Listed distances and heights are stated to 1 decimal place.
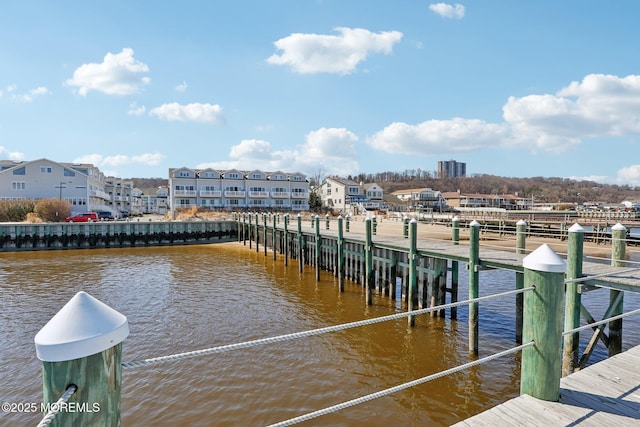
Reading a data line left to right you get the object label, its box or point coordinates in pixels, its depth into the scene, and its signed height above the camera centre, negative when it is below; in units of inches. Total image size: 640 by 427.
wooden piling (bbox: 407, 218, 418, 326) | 486.9 -96.5
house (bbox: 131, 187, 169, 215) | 3978.8 -38.6
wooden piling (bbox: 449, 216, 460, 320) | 479.2 -98.3
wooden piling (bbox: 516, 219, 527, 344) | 394.3 -91.0
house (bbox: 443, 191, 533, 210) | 4192.9 -37.1
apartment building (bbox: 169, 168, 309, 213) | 2604.8 +66.3
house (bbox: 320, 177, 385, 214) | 3181.6 +34.7
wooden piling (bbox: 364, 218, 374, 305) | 569.3 -103.0
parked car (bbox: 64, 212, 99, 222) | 1676.9 -95.7
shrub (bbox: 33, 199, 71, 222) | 1727.4 -60.8
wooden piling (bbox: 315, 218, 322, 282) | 744.3 -111.5
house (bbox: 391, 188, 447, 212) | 3889.3 -3.5
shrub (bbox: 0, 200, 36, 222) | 1871.3 -71.2
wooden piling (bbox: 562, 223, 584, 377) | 283.0 -82.0
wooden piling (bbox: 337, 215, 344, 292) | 649.6 -109.1
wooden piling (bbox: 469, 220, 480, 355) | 383.6 -86.0
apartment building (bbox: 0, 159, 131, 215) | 2198.6 +98.1
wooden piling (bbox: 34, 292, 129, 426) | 68.2 -32.0
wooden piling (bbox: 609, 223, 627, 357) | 303.1 -81.5
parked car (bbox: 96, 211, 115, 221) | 2360.0 -111.9
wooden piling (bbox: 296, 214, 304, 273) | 848.3 -122.7
